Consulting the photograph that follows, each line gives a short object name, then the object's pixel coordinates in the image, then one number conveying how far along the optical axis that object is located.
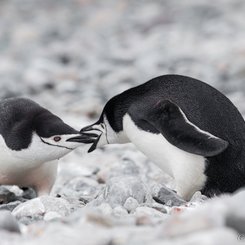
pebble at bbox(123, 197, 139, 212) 7.32
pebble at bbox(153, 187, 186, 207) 7.66
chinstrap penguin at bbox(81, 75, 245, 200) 7.70
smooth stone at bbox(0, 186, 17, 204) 9.07
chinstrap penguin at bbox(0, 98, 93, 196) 8.73
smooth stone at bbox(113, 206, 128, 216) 6.77
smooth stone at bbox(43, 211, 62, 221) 6.89
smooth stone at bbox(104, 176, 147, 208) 7.60
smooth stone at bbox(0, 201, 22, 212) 8.15
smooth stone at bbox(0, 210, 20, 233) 5.69
